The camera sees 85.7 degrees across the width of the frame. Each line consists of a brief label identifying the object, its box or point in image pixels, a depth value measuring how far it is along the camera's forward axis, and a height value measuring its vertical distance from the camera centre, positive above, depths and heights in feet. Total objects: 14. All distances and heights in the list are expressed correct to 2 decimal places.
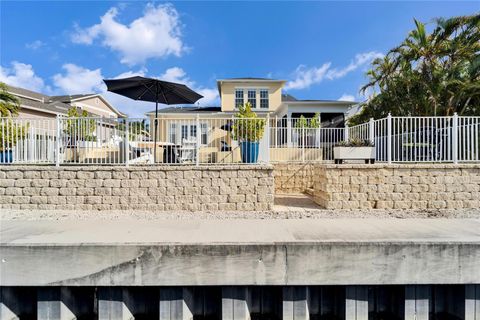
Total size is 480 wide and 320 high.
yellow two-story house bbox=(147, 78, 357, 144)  55.52 +13.64
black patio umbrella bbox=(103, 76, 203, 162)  23.35 +6.69
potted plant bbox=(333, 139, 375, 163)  21.47 +0.64
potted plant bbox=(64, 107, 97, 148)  21.30 +2.47
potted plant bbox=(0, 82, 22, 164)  21.34 +2.09
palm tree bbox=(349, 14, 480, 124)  38.32 +13.60
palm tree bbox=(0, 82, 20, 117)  36.58 +8.74
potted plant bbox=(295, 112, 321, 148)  31.19 +2.70
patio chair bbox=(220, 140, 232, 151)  24.25 +1.20
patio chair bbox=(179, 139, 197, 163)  22.45 +0.79
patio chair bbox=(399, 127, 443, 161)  21.54 +1.12
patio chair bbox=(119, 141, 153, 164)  21.58 +0.56
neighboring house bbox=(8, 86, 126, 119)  61.52 +20.67
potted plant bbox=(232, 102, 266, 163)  21.72 +2.21
